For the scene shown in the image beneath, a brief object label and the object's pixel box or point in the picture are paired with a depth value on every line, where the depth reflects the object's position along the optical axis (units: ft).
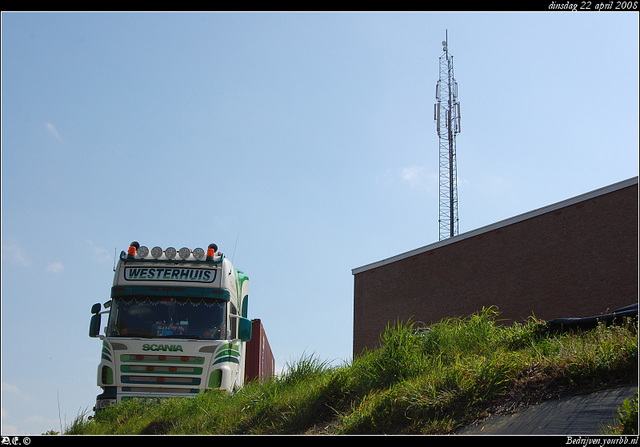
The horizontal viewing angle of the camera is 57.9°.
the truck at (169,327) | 36.29
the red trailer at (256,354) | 47.96
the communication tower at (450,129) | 95.63
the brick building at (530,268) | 68.69
